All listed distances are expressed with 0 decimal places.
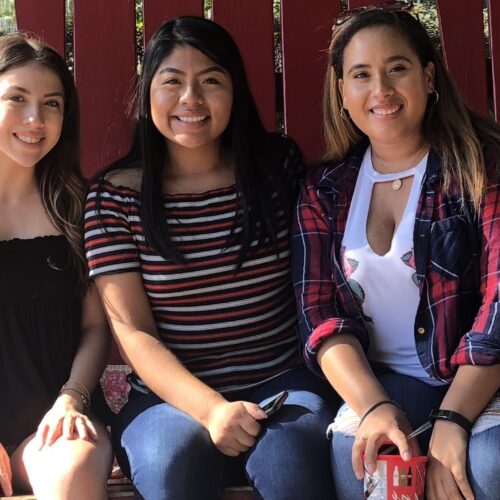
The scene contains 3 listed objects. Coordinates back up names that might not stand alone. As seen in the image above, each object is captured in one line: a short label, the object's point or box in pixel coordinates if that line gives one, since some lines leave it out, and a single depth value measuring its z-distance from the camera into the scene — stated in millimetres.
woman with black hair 2531
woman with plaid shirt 2240
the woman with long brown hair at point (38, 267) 2551
